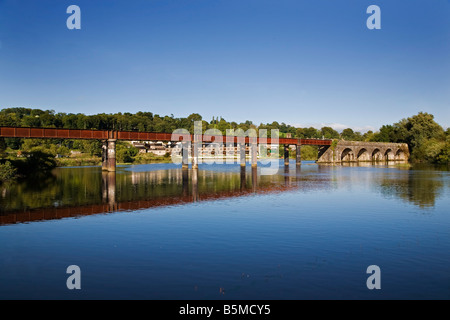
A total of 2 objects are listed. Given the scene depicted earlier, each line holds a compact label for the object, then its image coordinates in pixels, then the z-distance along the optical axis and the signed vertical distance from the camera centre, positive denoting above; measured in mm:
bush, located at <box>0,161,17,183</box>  59238 -2950
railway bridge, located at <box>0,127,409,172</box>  73100 +2276
